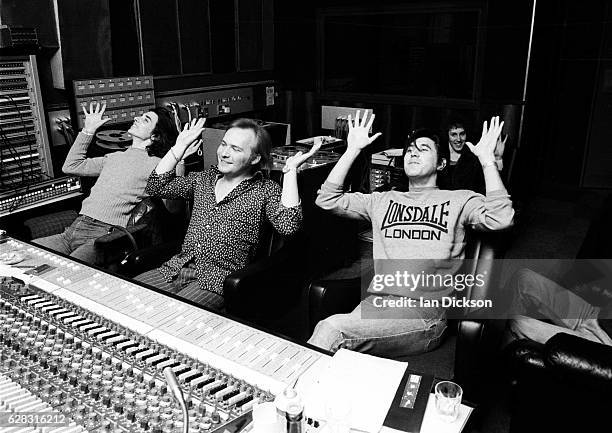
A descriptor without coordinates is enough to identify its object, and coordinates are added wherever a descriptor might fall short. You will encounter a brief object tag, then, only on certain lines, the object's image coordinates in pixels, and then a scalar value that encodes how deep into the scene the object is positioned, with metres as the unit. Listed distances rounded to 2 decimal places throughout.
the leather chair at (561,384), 1.72
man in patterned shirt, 2.54
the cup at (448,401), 1.30
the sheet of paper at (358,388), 1.29
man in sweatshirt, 2.28
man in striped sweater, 3.26
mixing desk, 1.28
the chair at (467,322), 2.05
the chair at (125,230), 3.04
